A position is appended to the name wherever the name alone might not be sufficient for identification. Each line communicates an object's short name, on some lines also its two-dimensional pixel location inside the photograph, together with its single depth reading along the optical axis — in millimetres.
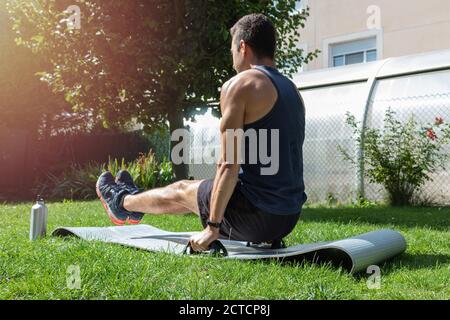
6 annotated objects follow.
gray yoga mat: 2881
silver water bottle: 3777
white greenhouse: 8055
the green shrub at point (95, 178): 9945
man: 2980
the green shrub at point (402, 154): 7832
